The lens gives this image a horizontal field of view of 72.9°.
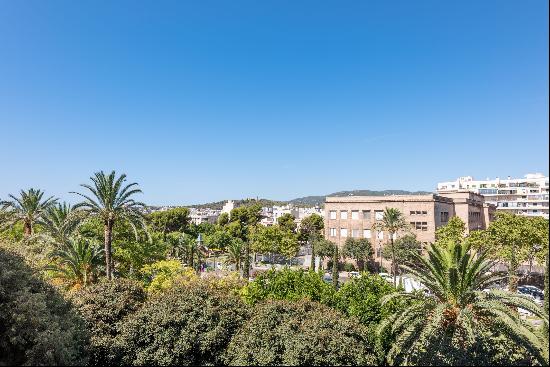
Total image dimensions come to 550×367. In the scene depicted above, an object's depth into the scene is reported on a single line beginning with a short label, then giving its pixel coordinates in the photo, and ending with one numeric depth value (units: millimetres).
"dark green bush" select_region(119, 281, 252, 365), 14195
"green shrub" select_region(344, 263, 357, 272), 60375
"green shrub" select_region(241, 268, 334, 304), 19719
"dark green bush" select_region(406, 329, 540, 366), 11992
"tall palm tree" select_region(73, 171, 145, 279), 27047
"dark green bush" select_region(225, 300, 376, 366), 12531
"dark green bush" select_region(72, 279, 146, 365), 15281
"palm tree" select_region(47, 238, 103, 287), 26297
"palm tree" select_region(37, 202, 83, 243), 28125
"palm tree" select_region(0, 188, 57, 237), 36062
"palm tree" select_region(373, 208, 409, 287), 43438
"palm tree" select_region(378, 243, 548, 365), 12492
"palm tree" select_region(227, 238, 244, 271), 56812
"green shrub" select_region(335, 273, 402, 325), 17109
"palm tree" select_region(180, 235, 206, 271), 68388
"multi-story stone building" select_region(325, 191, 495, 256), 57594
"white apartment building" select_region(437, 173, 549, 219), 101000
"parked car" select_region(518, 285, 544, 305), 37031
